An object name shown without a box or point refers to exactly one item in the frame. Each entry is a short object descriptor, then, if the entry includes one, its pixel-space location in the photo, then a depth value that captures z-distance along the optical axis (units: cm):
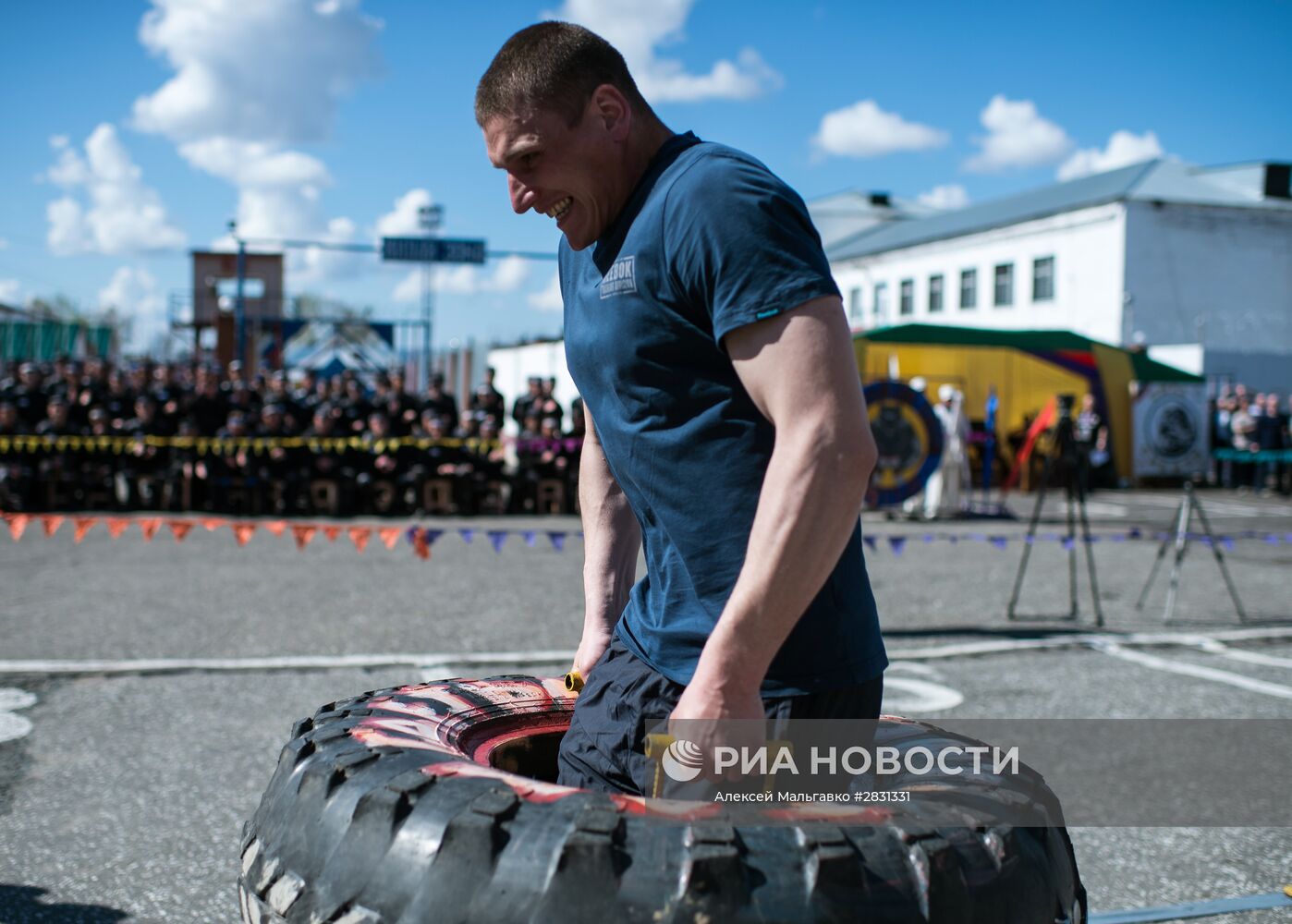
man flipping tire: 155
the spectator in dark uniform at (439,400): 1611
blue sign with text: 2127
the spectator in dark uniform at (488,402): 1636
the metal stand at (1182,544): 761
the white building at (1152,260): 3512
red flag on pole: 2030
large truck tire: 142
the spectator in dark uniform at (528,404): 1661
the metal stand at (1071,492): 765
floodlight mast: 2291
